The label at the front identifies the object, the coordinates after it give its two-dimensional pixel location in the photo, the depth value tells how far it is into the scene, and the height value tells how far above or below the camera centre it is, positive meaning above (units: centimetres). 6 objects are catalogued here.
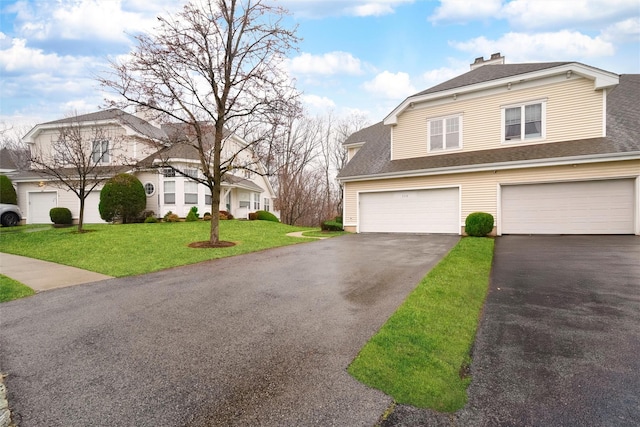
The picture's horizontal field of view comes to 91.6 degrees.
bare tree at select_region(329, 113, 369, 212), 3476 +855
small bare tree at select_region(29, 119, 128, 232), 1418 +327
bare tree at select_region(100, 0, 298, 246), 994 +462
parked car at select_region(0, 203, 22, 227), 1730 -30
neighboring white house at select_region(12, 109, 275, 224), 1902 +161
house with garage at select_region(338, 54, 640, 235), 1086 +203
